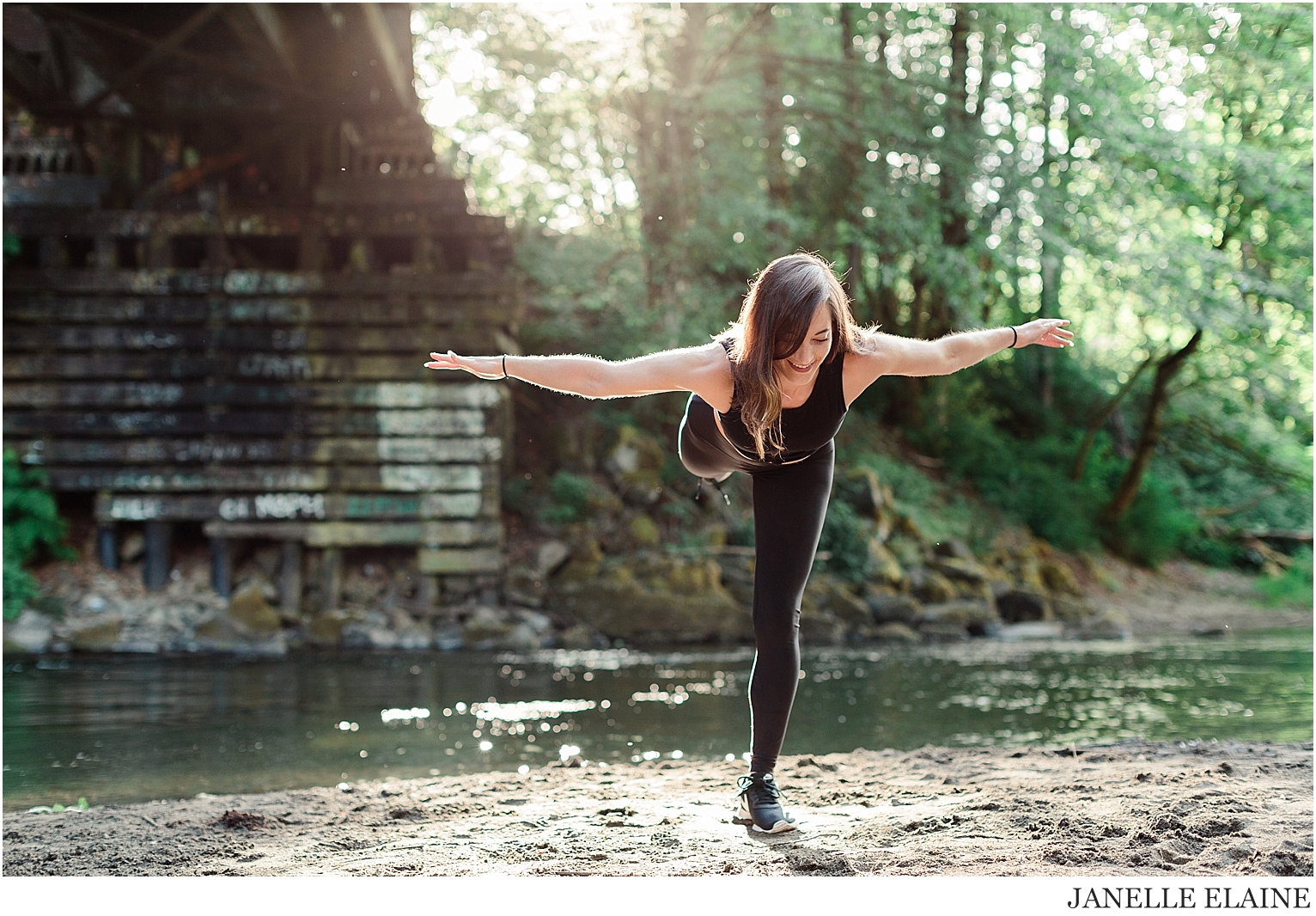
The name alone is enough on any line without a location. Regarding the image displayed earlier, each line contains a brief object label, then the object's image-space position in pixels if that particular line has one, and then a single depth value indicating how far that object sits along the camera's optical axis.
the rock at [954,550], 15.59
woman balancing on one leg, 3.32
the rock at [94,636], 10.98
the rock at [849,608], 12.93
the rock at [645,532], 13.85
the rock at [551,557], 12.91
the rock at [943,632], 12.70
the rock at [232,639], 11.28
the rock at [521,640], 11.71
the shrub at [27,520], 11.95
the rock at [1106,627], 13.29
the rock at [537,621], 12.13
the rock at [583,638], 11.79
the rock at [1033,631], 13.05
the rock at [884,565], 13.96
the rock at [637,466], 14.57
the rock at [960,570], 14.51
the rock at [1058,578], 15.74
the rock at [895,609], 13.24
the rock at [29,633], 10.81
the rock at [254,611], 11.58
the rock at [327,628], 11.72
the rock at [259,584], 12.49
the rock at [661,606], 12.15
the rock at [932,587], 13.91
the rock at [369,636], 11.74
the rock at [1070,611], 14.18
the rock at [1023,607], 13.96
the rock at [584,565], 12.73
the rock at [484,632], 11.87
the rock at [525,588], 12.59
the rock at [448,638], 11.82
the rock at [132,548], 12.71
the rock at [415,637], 11.79
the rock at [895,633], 12.55
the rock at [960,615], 13.20
